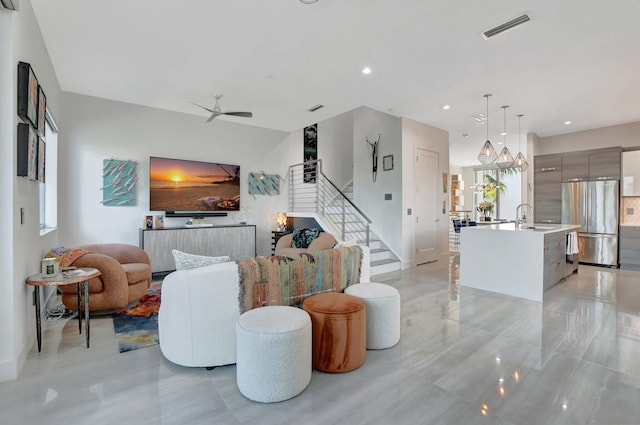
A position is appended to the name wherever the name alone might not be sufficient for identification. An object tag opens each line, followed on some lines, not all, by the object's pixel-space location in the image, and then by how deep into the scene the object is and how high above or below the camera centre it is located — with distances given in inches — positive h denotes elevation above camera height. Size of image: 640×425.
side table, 99.1 -23.0
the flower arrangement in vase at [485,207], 272.8 +2.2
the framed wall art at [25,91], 95.6 +36.9
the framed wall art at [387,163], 248.5 +37.8
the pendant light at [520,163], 210.6 +31.5
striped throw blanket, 96.3 -22.8
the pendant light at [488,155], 193.7 +33.8
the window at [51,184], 178.3 +14.8
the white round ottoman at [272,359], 76.6 -37.2
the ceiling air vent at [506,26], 114.0 +69.7
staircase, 237.8 -2.4
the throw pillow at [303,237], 218.2 -19.4
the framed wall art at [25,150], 95.0 +18.6
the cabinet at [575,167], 261.1 +36.4
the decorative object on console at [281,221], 281.1 -10.4
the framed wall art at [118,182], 204.8 +18.1
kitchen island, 163.0 -27.4
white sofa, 89.7 -30.4
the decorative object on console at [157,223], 216.5 -9.3
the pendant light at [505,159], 200.8 +33.1
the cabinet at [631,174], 239.9 +27.4
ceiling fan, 189.2 +59.2
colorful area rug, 111.0 -47.0
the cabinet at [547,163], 276.8 +42.1
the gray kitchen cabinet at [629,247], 234.2 -28.5
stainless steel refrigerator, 243.3 -5.9
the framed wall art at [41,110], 117.6 +38.7
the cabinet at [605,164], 246.1 +36.4
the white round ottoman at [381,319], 105.1 -37.0
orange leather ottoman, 90.3 -37.3
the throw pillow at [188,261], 95.3 -15.8
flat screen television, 220.8 +17.5
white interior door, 253.9 +4.1
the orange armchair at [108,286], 132.2 -33.6
